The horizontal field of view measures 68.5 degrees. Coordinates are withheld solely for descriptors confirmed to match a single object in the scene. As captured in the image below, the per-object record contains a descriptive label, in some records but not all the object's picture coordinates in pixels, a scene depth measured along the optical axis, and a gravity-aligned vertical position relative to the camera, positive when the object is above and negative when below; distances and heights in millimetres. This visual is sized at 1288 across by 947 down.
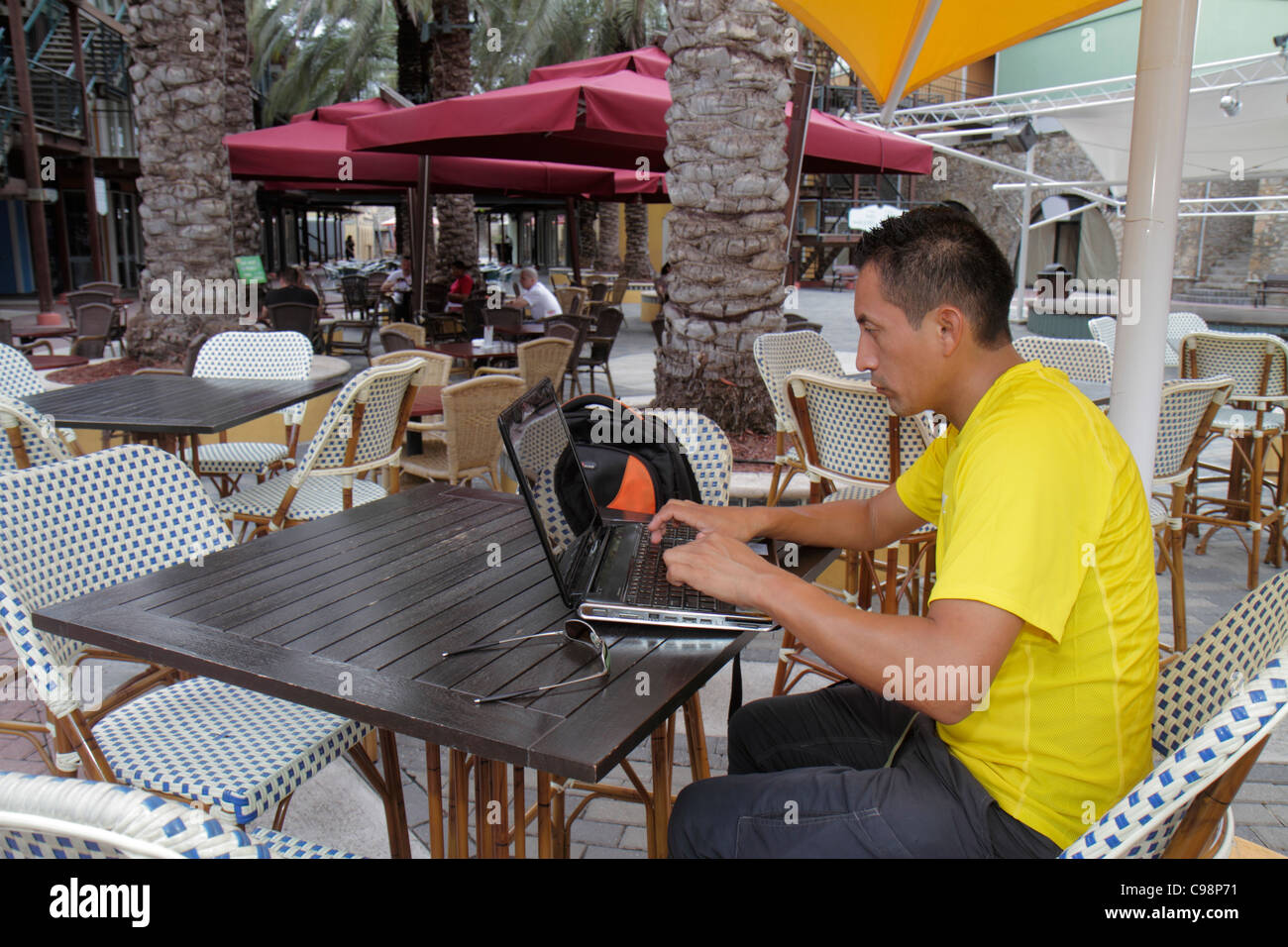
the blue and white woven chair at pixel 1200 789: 1055 -564
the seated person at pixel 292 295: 10469 -12
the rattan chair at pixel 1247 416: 4656 -645
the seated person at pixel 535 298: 10828 -44
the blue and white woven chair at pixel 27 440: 3174 -496
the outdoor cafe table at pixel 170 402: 3623 -457
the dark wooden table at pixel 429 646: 1356 -586
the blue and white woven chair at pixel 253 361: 4823 -339
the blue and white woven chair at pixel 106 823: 850 -471
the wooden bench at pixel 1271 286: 20234 +184
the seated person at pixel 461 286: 12414 +105
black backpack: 2342 -410
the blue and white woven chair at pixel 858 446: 3492 -574
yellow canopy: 3820 +1134
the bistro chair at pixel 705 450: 2951 -478
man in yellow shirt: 1311 -466
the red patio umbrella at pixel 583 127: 5625 +1170
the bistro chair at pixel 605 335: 9445 -406
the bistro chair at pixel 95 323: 9742 -303
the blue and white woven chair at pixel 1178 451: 3609 -623
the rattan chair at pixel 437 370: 5945 -476
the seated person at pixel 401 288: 13820 +95
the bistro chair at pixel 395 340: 7273 -345
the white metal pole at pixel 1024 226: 16516 +1202
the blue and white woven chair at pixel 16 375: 4340 -376
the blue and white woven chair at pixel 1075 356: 5461 -348
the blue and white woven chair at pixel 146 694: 1816 -751
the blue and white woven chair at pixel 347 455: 3572 -638
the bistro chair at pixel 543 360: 6688 -462
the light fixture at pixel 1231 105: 9445 +1874
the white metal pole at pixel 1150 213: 2514 +221
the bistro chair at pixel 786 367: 4289 -366
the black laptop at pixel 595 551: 1669 -542
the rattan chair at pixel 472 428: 4543 -654
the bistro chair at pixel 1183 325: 6629 -211
